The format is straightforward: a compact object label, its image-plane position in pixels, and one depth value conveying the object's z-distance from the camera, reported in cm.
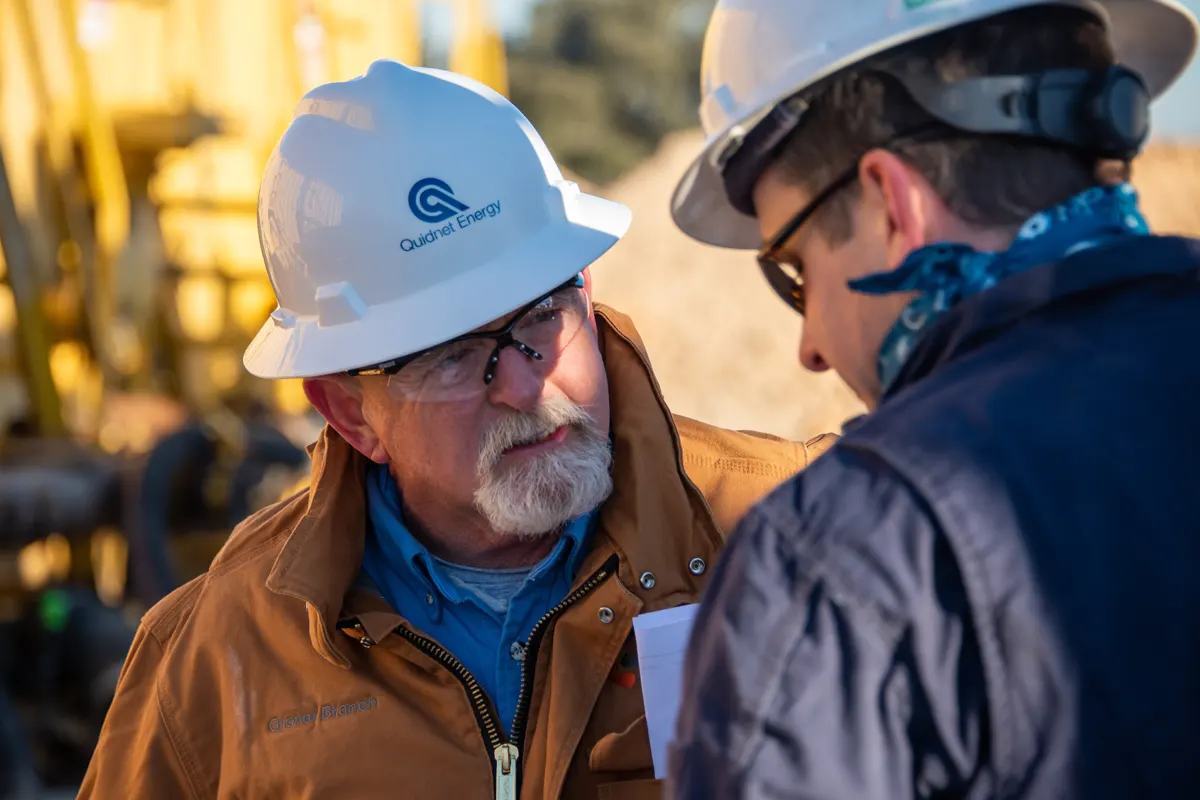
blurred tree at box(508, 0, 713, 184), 2382
